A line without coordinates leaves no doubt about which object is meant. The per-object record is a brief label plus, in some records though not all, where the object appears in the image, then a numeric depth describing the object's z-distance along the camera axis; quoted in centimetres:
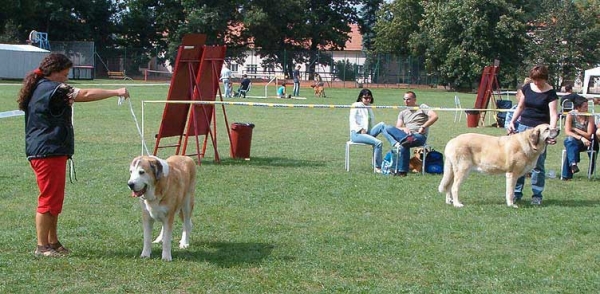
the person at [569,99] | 1304
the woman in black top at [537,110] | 969
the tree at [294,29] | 6569
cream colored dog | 943
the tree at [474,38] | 5606
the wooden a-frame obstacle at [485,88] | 2441
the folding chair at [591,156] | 1223
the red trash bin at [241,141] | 1368
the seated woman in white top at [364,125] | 1270
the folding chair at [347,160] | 1274
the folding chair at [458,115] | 2612
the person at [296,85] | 4107
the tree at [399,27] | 6688
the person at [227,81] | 3612
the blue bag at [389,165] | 1234
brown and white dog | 630
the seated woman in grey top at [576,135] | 1215
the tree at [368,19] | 7804
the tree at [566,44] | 5838
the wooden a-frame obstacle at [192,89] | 1287
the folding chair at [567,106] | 1385
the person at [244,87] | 3753
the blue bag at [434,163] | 1248
